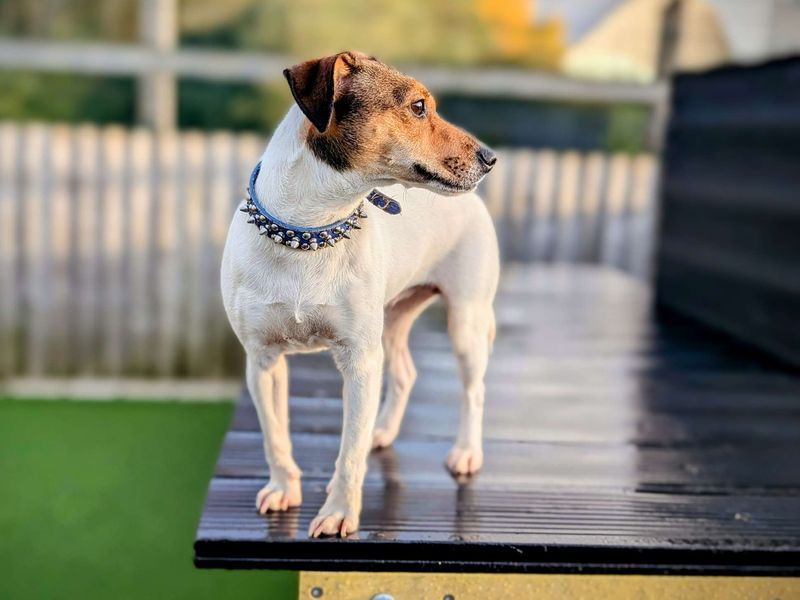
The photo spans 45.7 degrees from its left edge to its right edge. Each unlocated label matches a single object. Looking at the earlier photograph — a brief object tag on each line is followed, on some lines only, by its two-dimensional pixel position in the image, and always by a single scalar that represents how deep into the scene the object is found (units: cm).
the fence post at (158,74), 482
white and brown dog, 154
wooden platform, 187
